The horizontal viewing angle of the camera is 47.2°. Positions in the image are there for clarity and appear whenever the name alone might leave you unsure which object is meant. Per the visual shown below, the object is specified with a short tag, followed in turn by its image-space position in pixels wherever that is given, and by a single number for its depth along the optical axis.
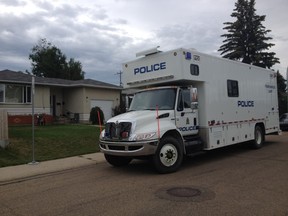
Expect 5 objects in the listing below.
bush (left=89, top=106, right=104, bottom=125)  26.72
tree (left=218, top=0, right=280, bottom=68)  38.28
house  24.64
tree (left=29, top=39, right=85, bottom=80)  58.84
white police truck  8.98
